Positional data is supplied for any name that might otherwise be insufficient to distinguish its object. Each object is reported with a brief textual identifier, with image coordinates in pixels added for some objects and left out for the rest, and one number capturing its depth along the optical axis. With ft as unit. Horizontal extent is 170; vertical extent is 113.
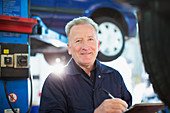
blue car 7.45
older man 3.68
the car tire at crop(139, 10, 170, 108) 1.30
